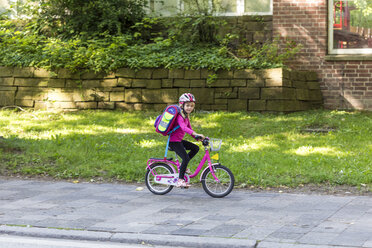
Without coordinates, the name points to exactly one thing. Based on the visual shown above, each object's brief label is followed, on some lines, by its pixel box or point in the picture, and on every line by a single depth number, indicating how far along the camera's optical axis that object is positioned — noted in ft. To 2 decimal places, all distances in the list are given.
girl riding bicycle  25.77
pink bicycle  25.63
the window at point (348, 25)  50.11
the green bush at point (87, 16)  54.54
